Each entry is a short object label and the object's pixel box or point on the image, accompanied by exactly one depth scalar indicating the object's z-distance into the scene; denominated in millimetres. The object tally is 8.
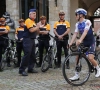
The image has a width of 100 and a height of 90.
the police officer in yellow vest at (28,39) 7742
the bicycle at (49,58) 8530
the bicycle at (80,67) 6425
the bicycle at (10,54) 9021
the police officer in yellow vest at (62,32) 8953
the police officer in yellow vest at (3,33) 9049
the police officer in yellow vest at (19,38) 9359
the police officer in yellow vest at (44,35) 9066
